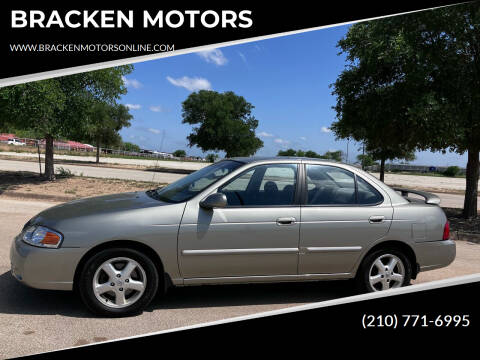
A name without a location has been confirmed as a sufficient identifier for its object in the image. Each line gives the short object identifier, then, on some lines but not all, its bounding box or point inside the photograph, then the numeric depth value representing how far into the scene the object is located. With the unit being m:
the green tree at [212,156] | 44.31
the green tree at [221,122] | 36.81
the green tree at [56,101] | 12.99
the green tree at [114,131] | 39.94
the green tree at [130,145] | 107.96
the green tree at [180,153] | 102.68
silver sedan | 4.11
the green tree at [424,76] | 9.89
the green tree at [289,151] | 50.66
